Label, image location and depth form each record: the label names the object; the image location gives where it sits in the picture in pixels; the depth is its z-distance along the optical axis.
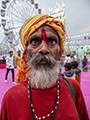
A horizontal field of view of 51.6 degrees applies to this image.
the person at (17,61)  4.76
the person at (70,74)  2.48
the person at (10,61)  4.36
